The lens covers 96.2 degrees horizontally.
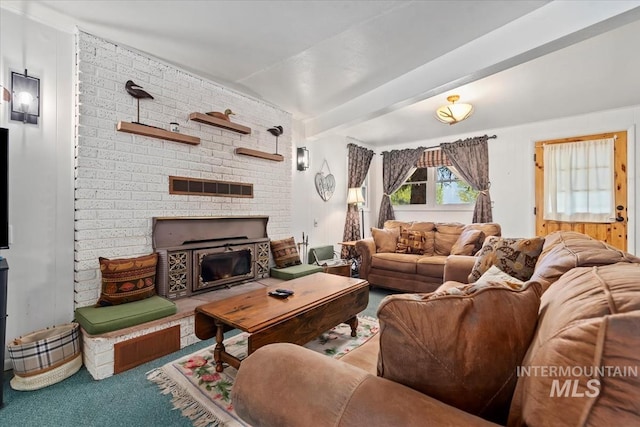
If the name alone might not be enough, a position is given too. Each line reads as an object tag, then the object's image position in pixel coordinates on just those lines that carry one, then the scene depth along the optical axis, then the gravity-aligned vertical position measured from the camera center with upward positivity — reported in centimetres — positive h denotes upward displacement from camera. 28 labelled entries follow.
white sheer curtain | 385 +46
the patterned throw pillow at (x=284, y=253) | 371 -53
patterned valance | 514 +100
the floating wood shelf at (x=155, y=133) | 250 +74
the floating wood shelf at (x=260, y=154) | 342 +73
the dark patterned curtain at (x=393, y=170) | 546 +85
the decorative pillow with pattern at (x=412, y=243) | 416 -43
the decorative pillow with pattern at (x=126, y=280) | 229 -56
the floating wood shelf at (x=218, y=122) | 296 +98
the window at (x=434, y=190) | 508 +44
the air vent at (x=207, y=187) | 290 +28
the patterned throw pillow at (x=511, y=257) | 207 -33
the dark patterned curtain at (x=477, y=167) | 468 +78
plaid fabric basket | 182 -91
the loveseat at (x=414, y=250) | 364 -52
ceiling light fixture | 332 +121
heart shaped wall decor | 469 +47
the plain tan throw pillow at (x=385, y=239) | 429 -39
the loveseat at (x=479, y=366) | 50 -34
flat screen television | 167 +13
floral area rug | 161 -112
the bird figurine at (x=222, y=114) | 313 +108
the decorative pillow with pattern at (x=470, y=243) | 361 -37
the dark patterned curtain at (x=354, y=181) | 520 +61
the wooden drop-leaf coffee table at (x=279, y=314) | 176 -68
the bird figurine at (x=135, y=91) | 253 +108
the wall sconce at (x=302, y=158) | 427 +82
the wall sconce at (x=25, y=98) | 204 +82
